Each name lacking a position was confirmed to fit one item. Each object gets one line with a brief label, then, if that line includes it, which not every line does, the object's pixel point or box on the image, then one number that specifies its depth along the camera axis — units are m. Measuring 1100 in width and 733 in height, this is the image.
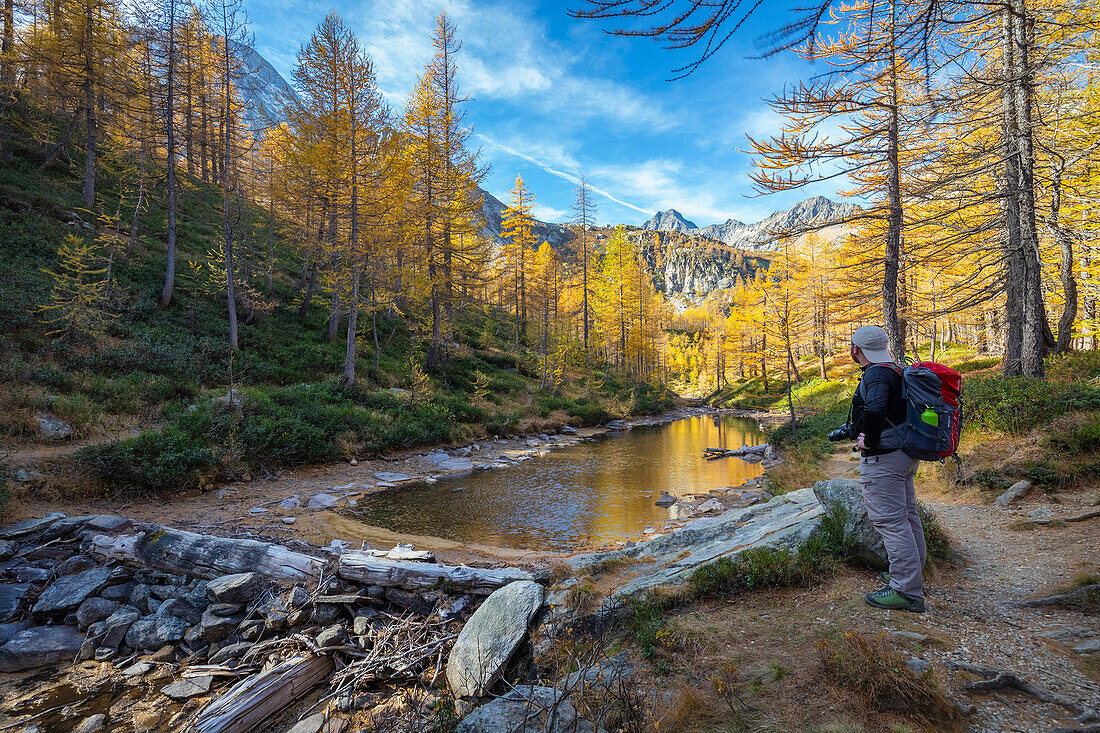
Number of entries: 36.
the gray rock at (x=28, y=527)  5.76
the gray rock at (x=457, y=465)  13.23
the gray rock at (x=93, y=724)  3.60
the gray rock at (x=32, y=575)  5.24
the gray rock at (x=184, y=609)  4.84
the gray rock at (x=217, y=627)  4.59
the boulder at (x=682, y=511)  9.31
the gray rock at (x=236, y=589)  4.84
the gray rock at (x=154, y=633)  4.57
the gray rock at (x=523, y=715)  2.45
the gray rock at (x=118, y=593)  5.13
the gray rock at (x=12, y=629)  4.47
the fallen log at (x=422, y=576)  4.92
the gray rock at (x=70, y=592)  4.87
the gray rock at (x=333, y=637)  4.31
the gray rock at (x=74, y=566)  5.39
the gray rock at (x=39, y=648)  4.30
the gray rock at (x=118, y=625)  4.58
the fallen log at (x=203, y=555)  5.33
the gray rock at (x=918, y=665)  2.48
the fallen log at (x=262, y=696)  3.47
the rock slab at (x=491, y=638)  3.48
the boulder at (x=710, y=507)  9.48
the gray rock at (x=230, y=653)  4.30
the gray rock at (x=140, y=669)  4.25
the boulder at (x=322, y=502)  8.99
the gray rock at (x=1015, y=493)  5.80
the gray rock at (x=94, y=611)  4.78
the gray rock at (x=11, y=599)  4.80
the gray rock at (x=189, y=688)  3.95
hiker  3.24
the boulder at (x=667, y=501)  10.41
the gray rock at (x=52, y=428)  8.31
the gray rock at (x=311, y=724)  3.46
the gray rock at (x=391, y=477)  11.47
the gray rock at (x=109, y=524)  6.07
